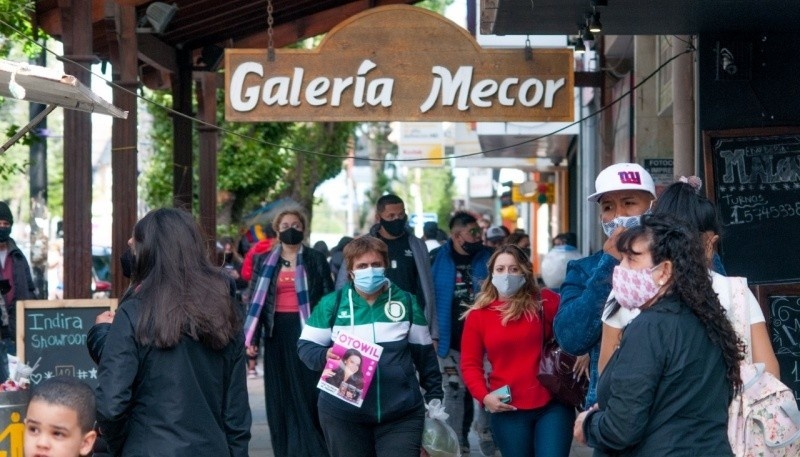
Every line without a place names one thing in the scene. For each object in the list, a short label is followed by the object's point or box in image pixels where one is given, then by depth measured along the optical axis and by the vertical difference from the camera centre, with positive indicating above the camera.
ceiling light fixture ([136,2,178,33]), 11.60 +1.93
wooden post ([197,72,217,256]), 15.28 +1.07
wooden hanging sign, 9.83 +1.16
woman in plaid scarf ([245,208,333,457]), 10.02 -0.59
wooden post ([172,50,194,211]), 14.12 +1.13
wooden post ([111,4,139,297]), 11.46 +0.81
